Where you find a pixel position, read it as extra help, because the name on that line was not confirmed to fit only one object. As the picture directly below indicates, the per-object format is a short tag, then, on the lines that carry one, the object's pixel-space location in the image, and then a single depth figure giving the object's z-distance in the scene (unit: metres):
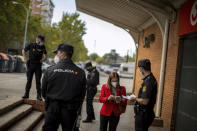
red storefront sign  5.12
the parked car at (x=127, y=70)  33.56
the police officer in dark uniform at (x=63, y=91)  2.98
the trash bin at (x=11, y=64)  19.66
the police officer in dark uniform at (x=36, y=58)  5.62
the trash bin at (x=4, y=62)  18.27
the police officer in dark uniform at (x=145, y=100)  3.33
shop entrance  5.09
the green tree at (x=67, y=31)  38.31
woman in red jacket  3.93
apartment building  72.69
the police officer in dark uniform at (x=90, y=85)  5.98
